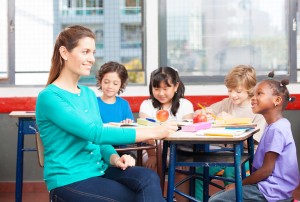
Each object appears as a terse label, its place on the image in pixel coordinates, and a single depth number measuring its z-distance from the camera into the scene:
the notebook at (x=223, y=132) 2.53
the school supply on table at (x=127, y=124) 2.90
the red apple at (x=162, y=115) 3.20
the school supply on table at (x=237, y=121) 2.91
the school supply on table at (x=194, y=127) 2.73
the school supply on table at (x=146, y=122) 2.86
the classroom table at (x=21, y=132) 3.74
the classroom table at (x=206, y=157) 2.51
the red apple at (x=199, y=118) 2.98
